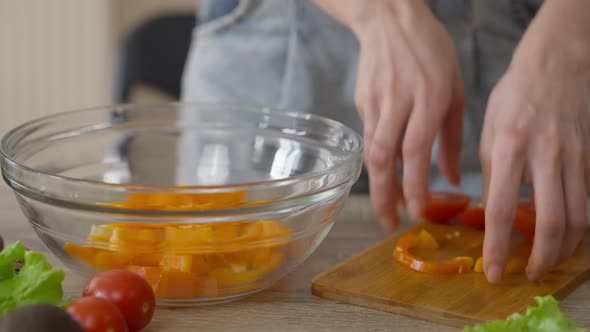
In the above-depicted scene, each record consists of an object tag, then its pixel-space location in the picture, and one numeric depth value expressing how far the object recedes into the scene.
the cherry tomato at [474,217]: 0.94
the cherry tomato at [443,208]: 0.95
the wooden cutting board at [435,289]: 0.78
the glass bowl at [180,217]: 0.74
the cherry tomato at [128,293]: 0.72
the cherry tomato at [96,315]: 0.69
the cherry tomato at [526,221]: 0.90
